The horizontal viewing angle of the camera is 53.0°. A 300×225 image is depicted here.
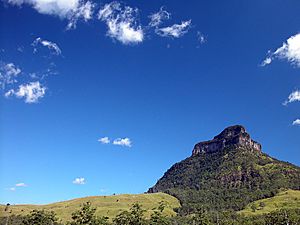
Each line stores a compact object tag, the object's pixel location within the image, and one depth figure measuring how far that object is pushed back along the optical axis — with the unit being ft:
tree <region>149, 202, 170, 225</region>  480.15
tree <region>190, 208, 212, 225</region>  472.54
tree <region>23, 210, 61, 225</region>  485.75
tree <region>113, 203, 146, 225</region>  455.87
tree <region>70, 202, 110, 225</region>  390.13
